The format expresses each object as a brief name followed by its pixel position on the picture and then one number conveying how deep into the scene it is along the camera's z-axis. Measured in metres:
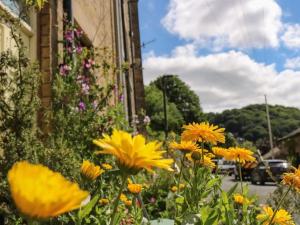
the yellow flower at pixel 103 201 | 1.72
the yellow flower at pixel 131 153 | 0.58
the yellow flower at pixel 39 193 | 0.41
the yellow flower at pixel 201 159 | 1.28
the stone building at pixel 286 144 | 28.86
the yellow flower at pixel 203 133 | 1.22
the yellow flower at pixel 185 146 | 1.33
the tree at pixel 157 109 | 37.52
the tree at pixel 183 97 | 42.10
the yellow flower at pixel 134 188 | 1.28
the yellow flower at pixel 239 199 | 1.50
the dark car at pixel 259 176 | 17.08
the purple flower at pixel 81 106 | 3.90
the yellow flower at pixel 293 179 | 1.16
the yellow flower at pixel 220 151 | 1.41
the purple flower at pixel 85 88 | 4.07
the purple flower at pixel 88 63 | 4.44
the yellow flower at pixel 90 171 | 1.01
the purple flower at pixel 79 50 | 4.34
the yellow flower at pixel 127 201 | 1.75
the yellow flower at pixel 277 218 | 1.21
